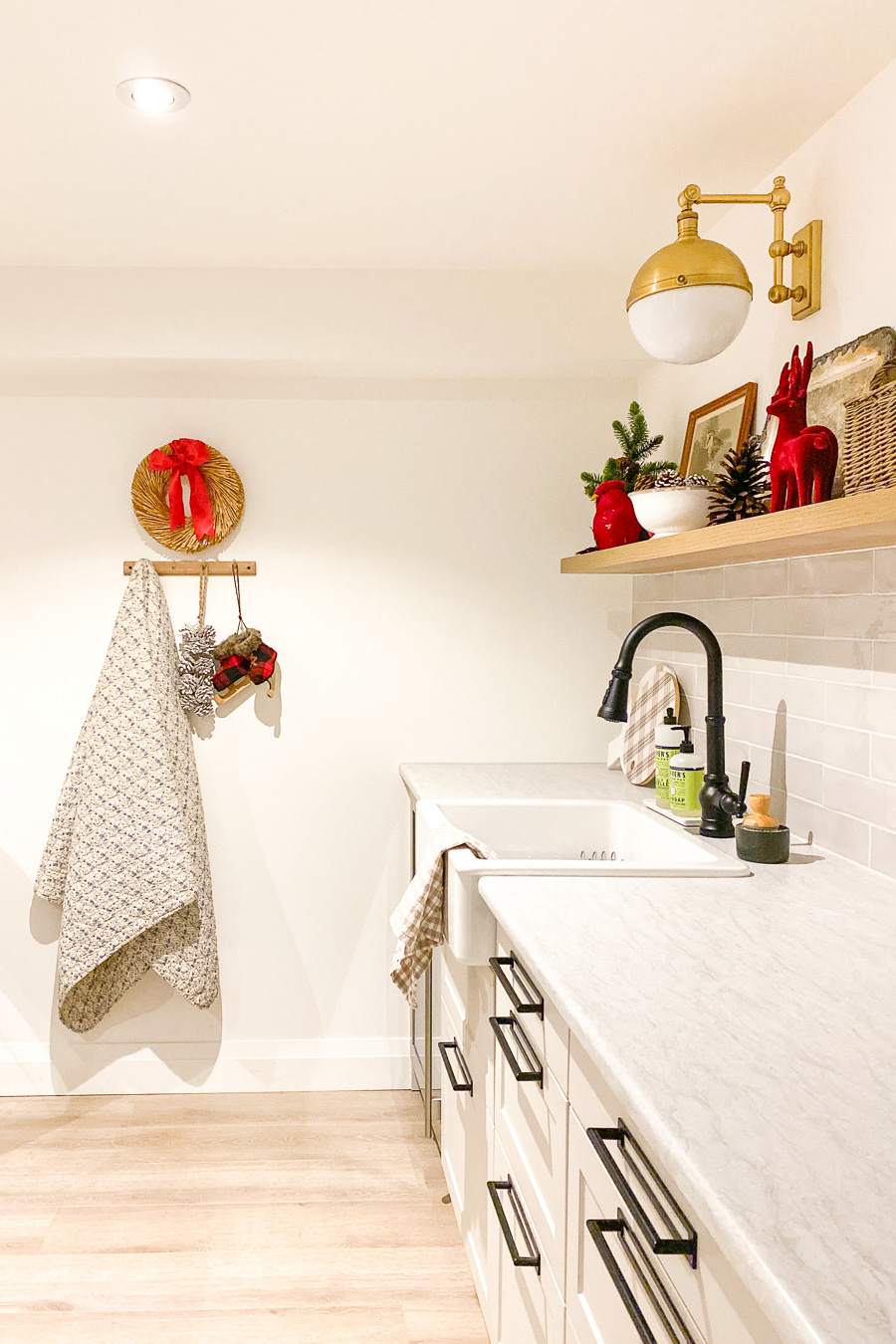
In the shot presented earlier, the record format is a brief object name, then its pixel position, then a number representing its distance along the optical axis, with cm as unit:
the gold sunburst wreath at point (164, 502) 296
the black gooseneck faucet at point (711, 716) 193
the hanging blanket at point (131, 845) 282
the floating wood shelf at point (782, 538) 130
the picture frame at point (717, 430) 220
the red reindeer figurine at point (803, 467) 157
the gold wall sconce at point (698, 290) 175
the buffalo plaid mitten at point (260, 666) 298
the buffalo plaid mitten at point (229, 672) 297
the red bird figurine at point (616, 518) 250
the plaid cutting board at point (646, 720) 266
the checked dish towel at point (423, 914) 191
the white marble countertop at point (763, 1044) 70
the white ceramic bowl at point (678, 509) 198
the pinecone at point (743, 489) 194
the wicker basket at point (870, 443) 133
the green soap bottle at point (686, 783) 214
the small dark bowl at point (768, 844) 176
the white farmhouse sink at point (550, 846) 172
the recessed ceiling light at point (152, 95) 182
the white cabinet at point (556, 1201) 89
